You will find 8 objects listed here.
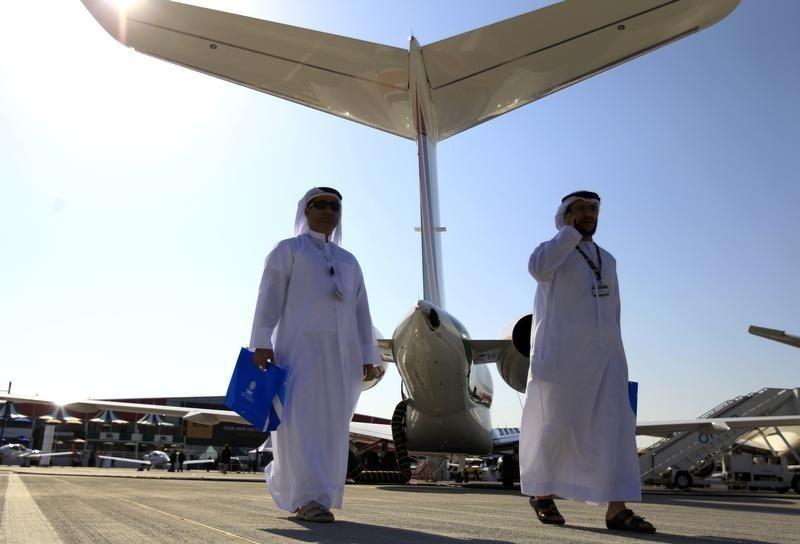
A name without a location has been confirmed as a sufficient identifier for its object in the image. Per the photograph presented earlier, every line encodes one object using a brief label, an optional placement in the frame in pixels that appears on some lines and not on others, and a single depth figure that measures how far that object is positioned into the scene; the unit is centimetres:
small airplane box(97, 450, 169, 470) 3733
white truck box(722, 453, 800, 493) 2341
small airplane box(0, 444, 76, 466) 3550
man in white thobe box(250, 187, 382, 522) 393
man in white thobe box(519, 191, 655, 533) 384
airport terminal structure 6000
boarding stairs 2384
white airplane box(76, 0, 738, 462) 889
